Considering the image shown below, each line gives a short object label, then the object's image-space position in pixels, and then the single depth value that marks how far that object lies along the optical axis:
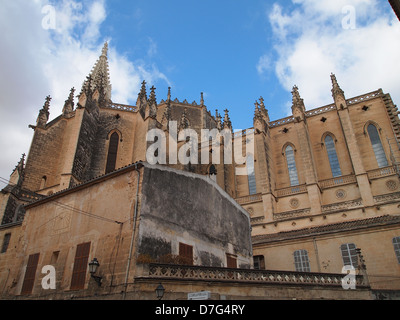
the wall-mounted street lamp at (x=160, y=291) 8.75
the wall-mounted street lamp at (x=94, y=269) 10.55
